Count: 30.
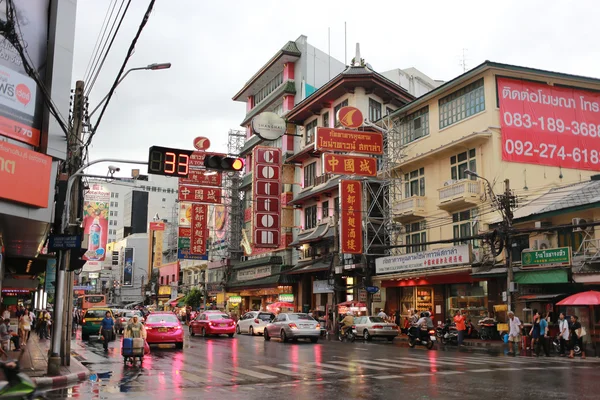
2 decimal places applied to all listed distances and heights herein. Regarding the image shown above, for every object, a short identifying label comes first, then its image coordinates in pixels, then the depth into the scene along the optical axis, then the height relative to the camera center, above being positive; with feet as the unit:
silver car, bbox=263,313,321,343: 97.30 -4.36
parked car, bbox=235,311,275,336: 126.82 -4.65
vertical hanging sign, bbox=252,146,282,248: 151.74 +24.50
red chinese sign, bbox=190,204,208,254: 192.54 +22.21
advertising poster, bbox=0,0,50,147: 59.16 +21.92
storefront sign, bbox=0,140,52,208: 53.01 +11.24
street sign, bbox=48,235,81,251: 54.80 +5.05
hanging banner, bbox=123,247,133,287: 385.48 +21.05
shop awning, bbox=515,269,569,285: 89.04 +3.52
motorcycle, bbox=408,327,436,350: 85.81 -5.22
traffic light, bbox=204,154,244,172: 49.42 +11.05
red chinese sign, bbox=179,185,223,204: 161.38 +28.09
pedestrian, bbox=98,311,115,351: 85.97 -4.26
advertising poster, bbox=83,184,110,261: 152.46 +20.40
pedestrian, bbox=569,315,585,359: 75.65 -4.17
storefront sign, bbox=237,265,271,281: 184.16 +8.34
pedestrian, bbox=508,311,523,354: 83.15 -3.97
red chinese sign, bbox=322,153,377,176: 119.34 +26.79
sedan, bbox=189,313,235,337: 113.91 -4.67
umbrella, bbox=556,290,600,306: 77.36 +0.14
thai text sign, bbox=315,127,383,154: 117.70 +31.16
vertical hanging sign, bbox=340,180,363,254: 123.54 +16.63
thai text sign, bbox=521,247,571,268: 87.45 +6.29
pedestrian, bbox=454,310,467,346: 92.67 -3.96
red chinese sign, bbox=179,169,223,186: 162.81 +32.30
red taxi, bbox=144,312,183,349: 83.61 -4.43
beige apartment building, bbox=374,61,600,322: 109.29 +26.04
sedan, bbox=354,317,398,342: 105.09 -4.99
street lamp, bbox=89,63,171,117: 55.77 +21.37
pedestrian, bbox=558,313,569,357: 76.54 -4.09
